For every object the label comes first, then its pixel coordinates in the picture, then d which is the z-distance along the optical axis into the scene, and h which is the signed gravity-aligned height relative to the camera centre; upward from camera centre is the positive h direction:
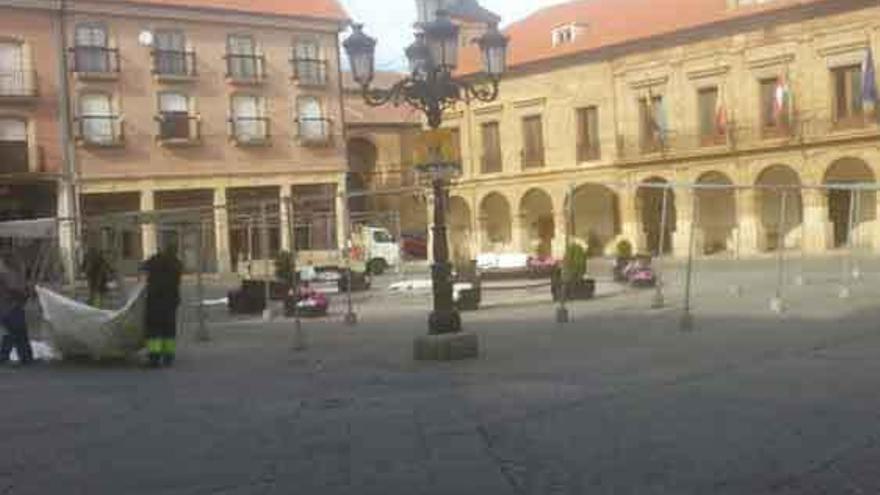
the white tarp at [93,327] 13.16 -0.89
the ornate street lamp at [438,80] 12.01 +1.90
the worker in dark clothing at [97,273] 19.39 -0.31
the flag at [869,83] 34.06 +4.56
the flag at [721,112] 38.88 +4.34
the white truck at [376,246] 38.00 -0.02
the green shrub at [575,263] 20.89 -0.47
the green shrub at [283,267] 22.83 -0.38
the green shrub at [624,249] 28.36 -0.33
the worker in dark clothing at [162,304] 12.79 -0.59
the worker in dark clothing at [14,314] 13.70 -0.70
